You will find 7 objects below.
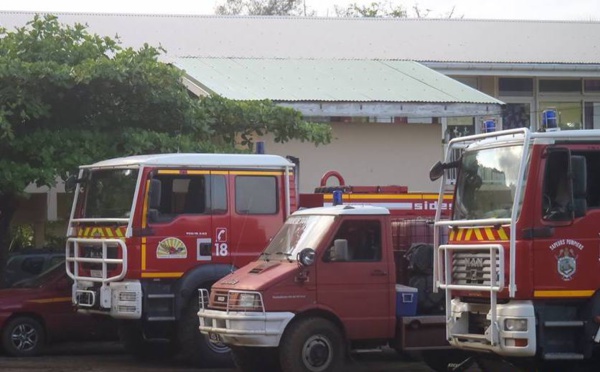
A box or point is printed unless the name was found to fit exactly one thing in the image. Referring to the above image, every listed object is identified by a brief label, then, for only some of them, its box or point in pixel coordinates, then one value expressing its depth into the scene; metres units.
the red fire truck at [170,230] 15.67
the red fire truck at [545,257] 11.35
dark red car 17.36
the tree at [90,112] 17.95
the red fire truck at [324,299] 13.77
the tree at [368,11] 48.78
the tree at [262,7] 62.75
